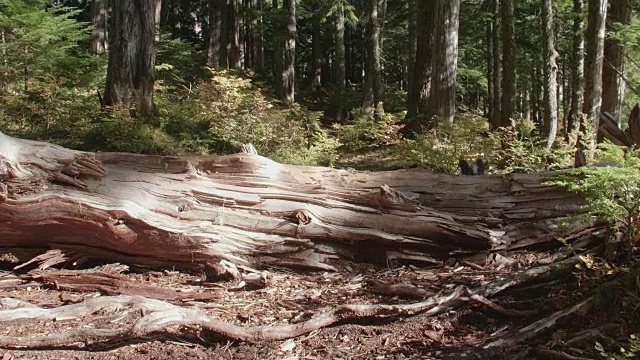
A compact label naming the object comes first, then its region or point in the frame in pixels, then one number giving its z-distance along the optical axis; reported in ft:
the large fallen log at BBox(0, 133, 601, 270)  16.37
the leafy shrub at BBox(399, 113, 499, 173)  26.04
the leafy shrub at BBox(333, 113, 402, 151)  36.50
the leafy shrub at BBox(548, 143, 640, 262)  11.46
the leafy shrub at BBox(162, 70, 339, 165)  29.53
